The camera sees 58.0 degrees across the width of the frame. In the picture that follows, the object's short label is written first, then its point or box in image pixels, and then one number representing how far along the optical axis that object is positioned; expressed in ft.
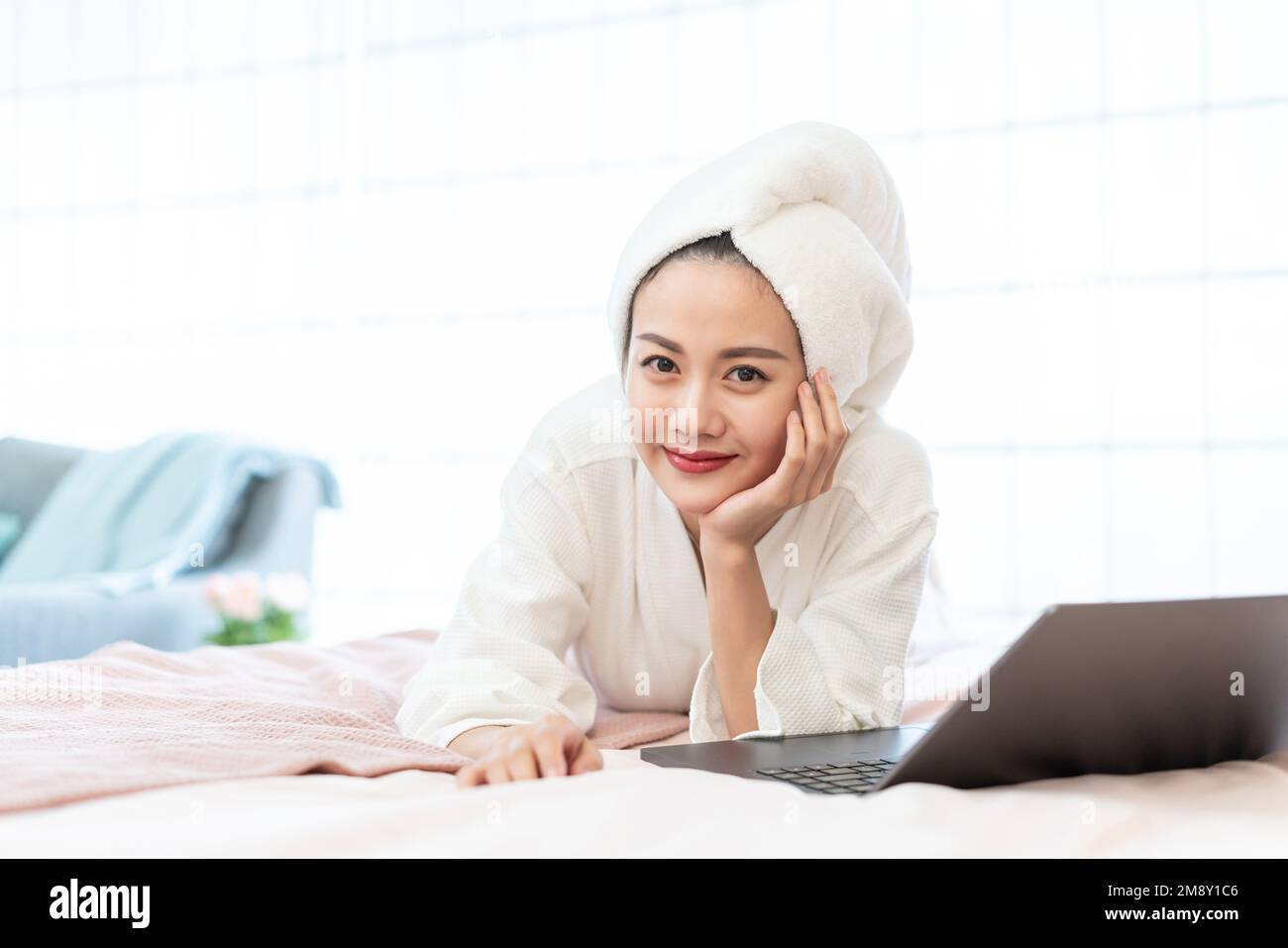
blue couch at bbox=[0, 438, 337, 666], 7.77
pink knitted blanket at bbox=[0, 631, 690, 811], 2.72
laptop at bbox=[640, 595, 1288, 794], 2.29
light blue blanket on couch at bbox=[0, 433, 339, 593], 9.36
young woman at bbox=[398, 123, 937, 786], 4.00
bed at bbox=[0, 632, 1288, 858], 2.00
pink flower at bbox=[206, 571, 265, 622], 8.66
